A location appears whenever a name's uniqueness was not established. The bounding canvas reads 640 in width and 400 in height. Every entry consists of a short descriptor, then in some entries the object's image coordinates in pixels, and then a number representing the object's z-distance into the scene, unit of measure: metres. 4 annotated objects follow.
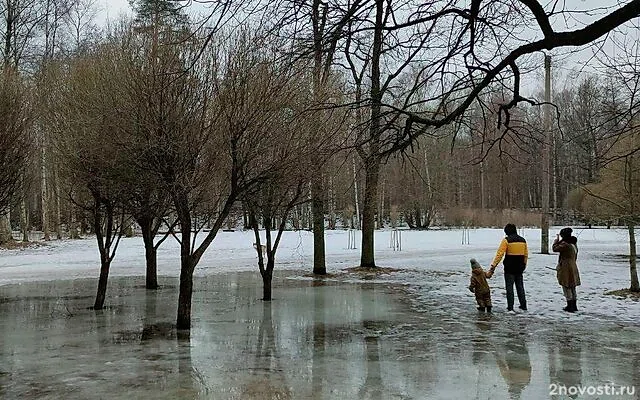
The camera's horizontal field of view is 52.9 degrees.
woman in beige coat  13.28
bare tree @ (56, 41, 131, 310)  11.70
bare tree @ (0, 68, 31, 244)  14.48
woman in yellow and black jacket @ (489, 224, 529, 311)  13.32
